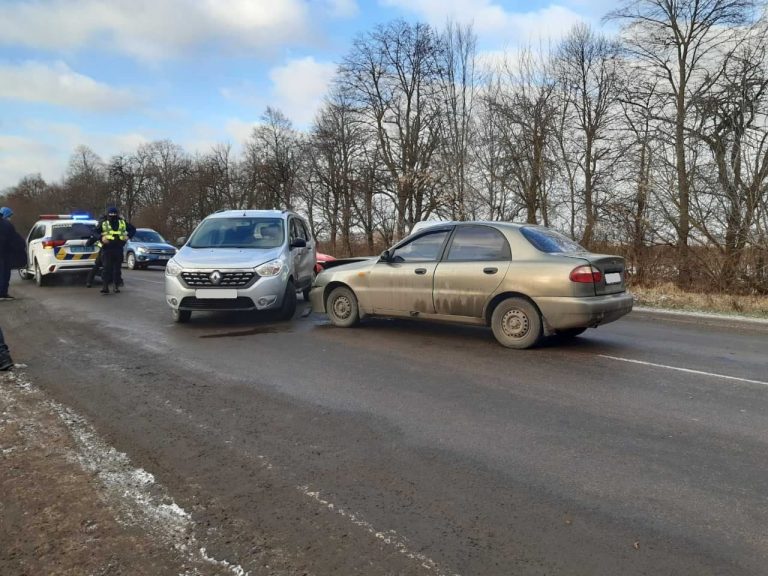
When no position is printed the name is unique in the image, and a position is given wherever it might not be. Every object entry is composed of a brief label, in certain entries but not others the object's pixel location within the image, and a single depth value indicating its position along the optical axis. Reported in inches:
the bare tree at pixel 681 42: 847.2
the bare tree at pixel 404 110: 1350.9
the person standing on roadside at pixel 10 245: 446.9
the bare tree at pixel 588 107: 1010.2
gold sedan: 276.4
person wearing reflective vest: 526.6
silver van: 343.6
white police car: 609.6
